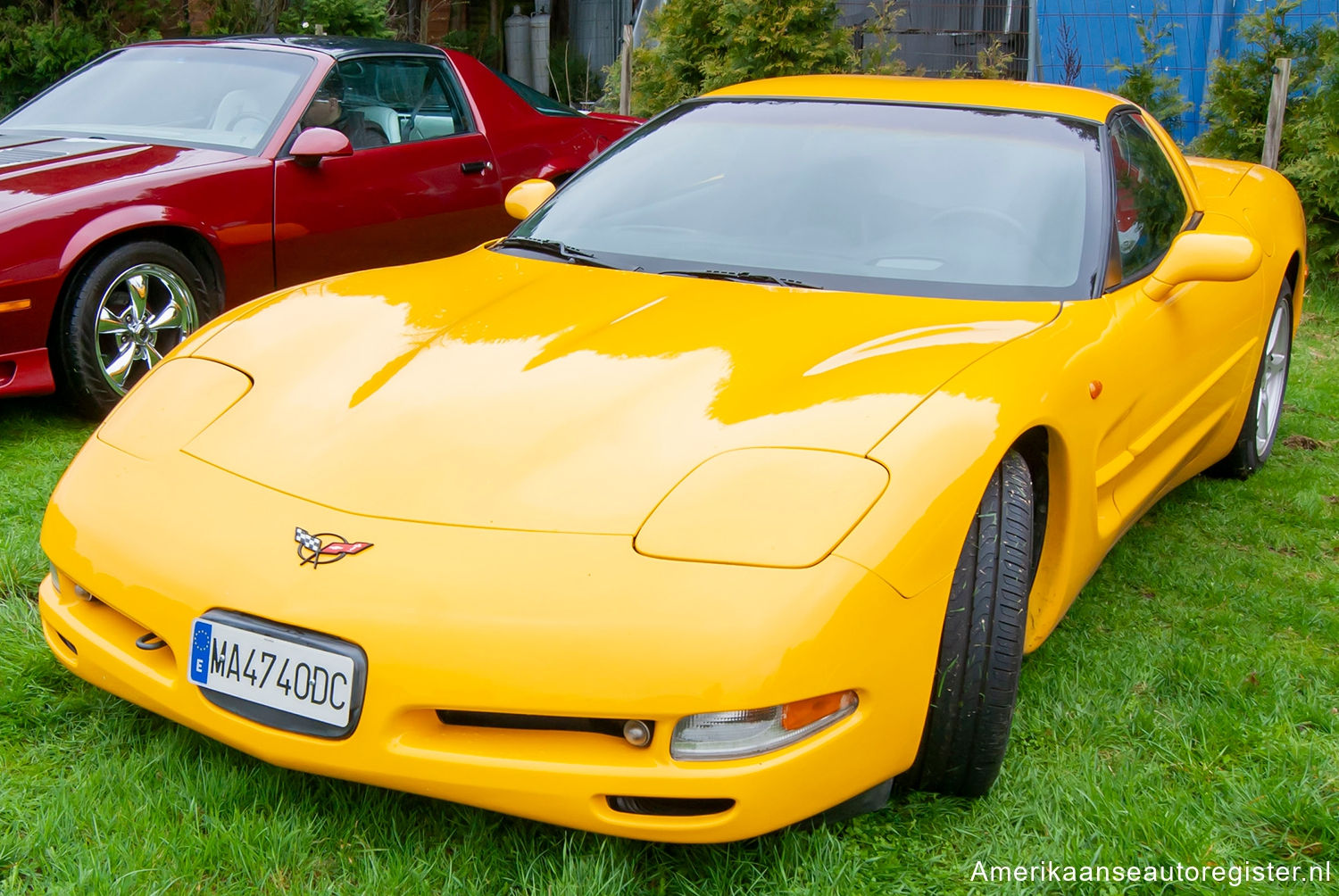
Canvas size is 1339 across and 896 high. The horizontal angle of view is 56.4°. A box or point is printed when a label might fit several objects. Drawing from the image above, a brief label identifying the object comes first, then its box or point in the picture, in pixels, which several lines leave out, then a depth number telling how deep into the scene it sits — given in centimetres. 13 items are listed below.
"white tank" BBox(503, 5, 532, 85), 1543
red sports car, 406
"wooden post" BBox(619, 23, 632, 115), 888
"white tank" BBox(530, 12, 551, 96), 1532
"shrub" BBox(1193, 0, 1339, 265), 681
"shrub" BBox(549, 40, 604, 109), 1488
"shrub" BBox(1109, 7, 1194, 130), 750
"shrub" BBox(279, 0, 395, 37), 1124
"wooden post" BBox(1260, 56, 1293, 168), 701
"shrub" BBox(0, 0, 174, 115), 1088
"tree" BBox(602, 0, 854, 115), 755
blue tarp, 912
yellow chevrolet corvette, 179
